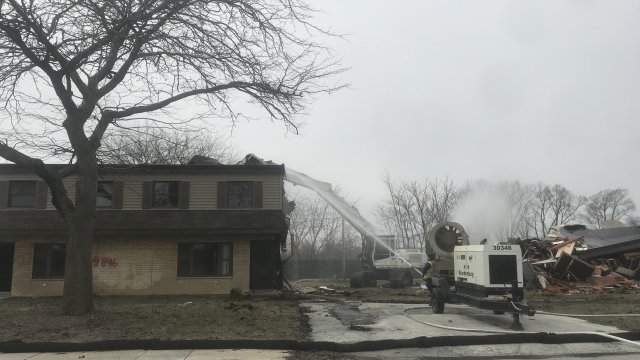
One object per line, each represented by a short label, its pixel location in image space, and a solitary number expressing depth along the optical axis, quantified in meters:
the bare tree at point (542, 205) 78.00
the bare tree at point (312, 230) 63.16
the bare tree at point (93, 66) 10.93
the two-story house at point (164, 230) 22.78
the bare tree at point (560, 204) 80.12
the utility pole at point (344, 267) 45.07
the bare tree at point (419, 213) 53.44
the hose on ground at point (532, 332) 10.14
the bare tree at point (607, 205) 85.69
